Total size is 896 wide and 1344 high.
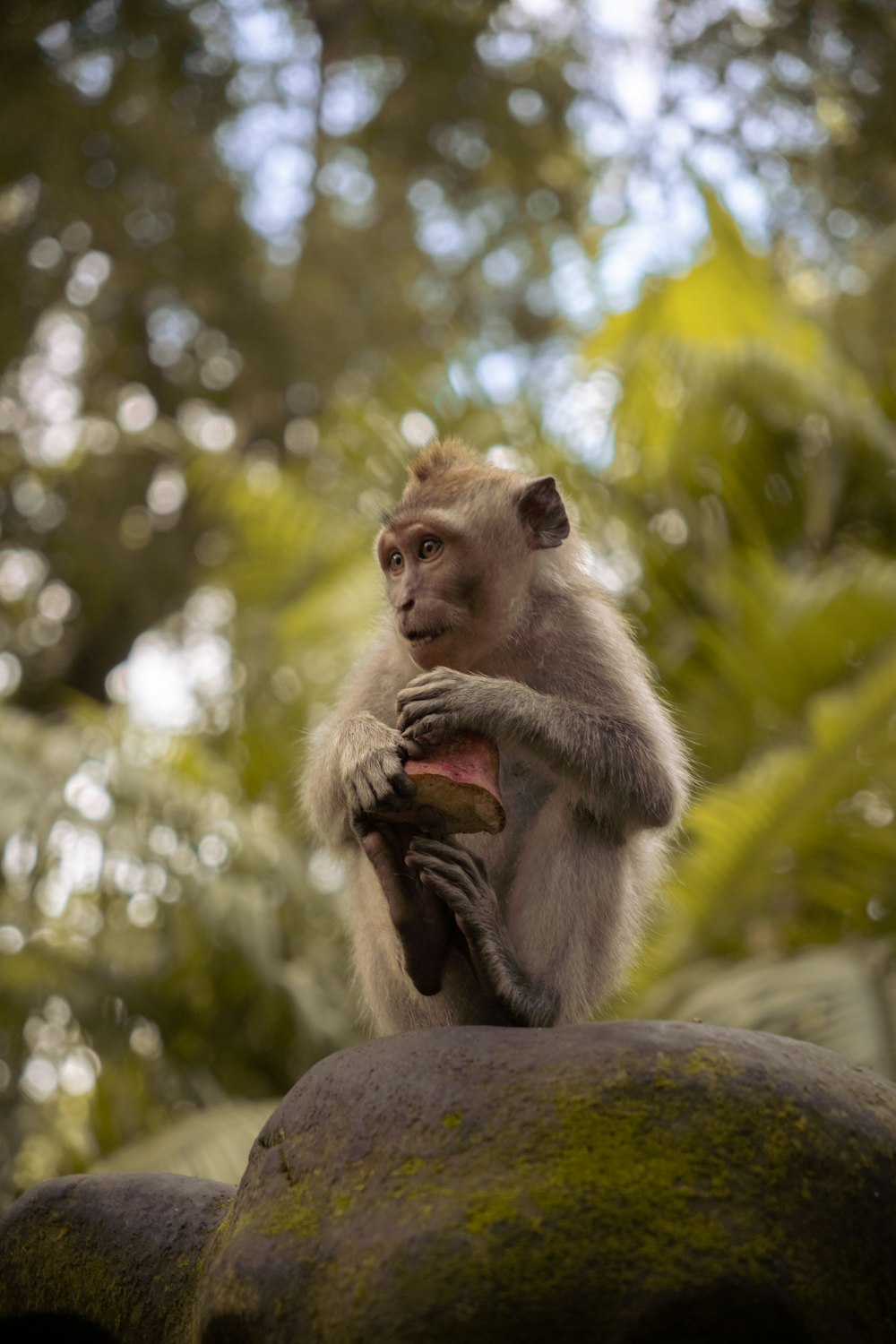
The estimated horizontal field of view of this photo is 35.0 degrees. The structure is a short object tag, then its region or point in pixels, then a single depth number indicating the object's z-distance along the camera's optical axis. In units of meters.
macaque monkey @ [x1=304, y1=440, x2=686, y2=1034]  3.22
